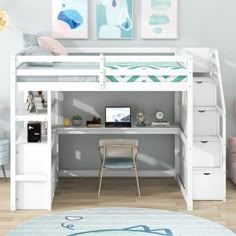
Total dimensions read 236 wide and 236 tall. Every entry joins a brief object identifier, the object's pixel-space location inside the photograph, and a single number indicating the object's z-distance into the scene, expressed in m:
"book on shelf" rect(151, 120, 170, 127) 5.89
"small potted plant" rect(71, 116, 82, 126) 5.99
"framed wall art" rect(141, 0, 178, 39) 6.02
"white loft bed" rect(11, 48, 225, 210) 4.81
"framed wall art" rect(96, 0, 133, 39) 6.02
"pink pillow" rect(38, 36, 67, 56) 5.48
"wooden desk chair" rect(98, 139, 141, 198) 5.18
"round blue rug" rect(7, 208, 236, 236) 4.20
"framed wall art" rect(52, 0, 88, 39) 6.01
